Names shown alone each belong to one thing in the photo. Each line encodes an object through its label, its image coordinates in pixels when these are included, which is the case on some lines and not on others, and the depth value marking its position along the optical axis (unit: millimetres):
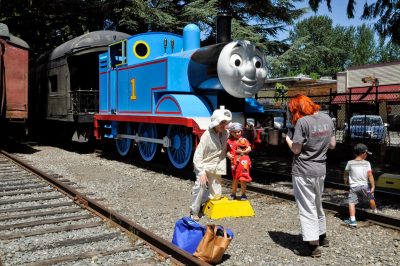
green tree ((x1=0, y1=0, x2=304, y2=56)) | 17641
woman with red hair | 4348
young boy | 5617
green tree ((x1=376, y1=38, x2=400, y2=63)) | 81312
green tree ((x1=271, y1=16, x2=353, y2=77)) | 81188
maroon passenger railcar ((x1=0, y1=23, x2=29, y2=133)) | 12508
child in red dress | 6496
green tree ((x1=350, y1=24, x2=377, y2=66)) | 85500
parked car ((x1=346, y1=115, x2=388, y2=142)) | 15172
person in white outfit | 5445
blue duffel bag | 4371
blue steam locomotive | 8703
